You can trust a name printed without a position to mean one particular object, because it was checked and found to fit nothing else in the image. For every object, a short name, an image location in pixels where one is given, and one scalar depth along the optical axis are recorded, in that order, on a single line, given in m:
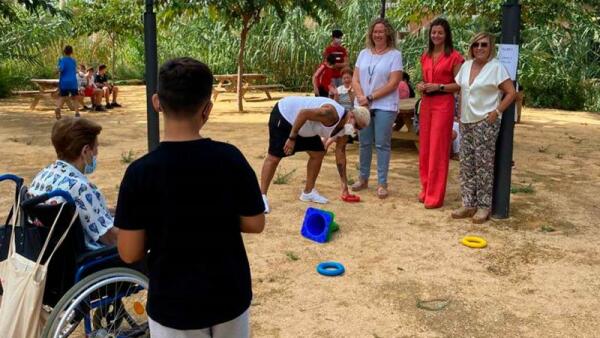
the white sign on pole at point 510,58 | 4.84
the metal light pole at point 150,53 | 4.50
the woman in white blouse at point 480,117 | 4.70
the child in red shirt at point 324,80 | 8.19
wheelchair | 2.33
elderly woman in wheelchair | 2.48
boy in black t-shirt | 1.68
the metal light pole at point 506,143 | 4.85
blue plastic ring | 3.84
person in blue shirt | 11.52
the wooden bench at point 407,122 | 7.84
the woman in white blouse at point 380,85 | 5.41
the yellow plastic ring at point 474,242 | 4.39
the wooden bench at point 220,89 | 14.24
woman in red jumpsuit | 5.02
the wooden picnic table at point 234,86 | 14.37
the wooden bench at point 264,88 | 14.75
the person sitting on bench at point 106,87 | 13.61
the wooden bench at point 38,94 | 13.23
